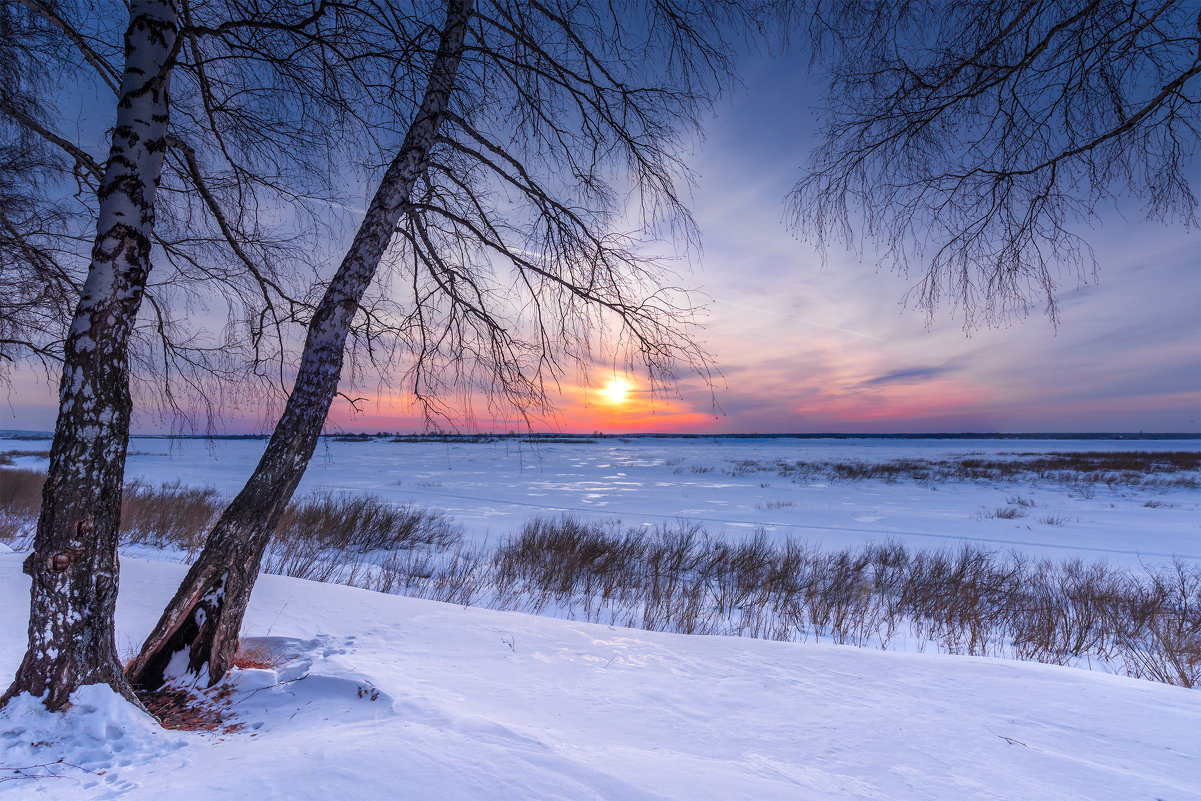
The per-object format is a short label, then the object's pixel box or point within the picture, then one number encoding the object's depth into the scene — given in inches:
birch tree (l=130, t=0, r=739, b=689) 101.2
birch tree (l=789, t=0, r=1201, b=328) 98.0
